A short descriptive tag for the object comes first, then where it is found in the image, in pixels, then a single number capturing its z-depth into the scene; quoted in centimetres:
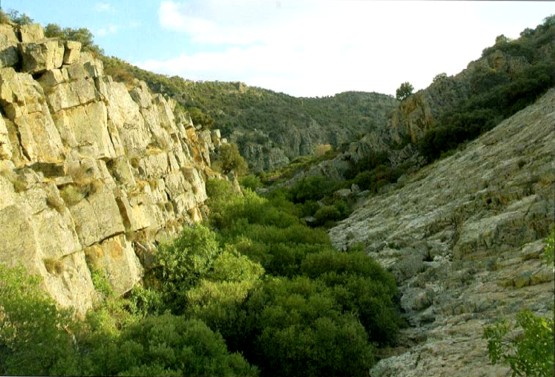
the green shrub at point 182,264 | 2053
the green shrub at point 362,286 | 1753
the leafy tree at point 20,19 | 2991
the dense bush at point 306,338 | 1523
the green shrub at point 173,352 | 1198
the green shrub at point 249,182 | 5369
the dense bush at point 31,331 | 1153
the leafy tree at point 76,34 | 3616
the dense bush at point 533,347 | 740
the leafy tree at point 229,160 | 5612
